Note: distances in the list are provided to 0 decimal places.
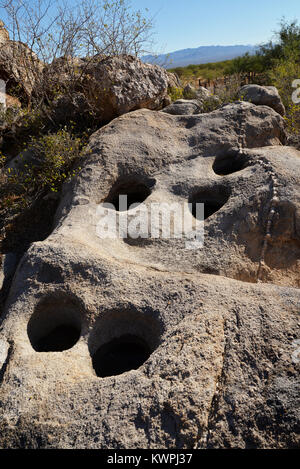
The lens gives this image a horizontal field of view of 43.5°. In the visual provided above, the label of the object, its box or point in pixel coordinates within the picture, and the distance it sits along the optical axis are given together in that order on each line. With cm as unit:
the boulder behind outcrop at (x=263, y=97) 665
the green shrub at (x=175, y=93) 783
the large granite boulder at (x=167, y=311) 228
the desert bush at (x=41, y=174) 530
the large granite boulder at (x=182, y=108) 639
